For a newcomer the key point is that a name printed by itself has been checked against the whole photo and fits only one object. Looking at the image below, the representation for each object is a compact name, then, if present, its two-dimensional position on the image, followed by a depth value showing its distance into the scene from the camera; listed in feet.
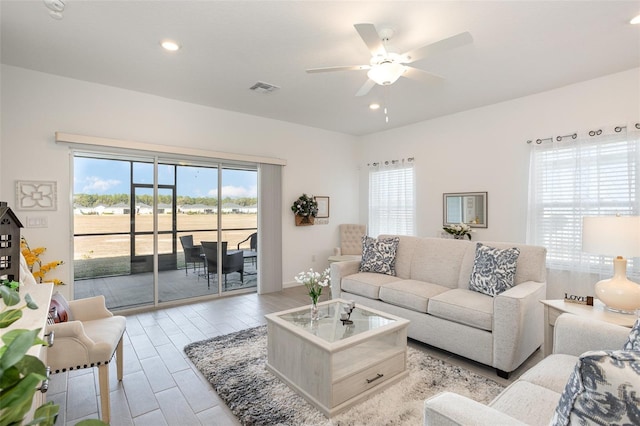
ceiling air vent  12.37
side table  7.13
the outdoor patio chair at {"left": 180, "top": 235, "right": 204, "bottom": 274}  15.10
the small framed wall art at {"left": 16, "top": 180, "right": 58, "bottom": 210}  11.07
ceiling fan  7.01
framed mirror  15.19
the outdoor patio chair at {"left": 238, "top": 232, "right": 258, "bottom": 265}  17.12
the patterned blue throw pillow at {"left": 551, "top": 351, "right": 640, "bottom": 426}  2.32
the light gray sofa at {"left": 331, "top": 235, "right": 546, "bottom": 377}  8.13
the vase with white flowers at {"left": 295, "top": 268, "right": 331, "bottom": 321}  8.57
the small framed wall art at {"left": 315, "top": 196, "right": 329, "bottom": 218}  19.20
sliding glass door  12.90
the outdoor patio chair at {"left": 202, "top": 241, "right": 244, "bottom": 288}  15.80
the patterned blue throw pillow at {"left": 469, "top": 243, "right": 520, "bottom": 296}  9.42
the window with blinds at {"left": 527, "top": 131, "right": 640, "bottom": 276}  11.24
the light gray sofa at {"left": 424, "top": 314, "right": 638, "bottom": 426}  3.79
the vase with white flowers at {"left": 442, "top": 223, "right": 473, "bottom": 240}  15.26
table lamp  6.86
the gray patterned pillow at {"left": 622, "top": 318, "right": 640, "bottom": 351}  4.24
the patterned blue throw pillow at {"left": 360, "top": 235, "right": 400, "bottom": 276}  12.91
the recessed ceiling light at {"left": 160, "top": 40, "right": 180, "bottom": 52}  9.24
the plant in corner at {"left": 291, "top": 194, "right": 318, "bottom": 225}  17.84
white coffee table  6.82
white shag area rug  6.58
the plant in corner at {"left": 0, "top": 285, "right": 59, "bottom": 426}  1.45
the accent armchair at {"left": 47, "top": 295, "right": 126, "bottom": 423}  6.08
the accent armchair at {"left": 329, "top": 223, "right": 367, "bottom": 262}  19.64
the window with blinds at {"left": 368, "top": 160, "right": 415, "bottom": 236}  18.29
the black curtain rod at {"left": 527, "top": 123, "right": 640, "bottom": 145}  11.35
